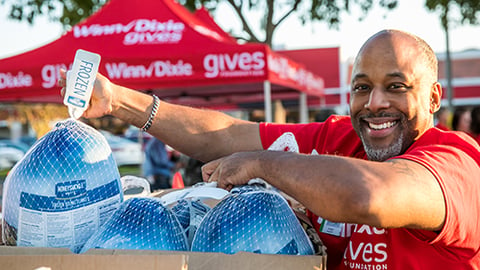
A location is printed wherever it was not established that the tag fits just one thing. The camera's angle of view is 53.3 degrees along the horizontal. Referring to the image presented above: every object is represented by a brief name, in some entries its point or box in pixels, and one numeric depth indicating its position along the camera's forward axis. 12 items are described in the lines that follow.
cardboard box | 0.98
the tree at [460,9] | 9.99
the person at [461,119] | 5.79
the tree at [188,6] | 9.66
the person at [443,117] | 6.95
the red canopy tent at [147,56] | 4.88
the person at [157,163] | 6.96
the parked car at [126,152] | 16.77
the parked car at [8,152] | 15.70
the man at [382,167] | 1.04
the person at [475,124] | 5.34
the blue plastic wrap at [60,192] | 1.25
